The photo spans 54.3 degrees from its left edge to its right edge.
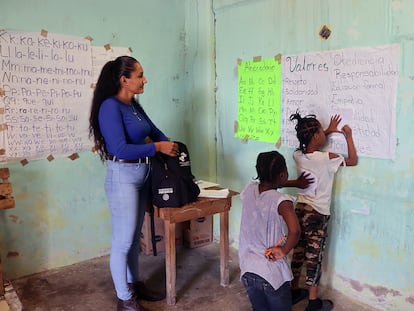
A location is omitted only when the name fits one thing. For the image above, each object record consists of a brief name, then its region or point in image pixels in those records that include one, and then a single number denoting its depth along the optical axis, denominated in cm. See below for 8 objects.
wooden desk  242
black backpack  234
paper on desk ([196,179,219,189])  286
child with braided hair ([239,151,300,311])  185
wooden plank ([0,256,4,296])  248
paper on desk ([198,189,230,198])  261
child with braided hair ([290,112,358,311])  236
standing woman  219
